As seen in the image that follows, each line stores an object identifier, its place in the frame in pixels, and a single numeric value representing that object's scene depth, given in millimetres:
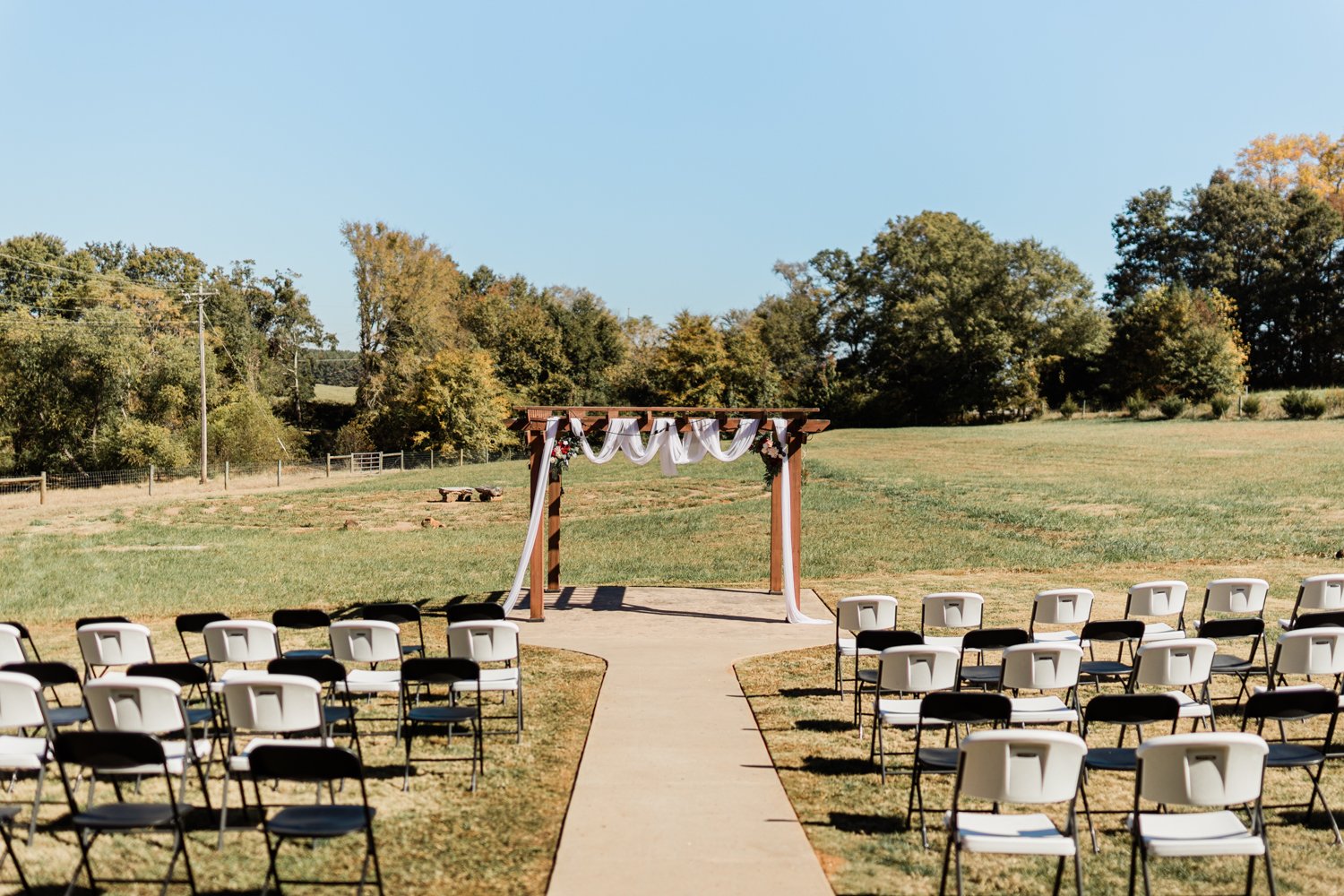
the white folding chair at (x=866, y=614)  10312
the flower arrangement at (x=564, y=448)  15578
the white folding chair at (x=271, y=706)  6227
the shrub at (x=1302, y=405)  43844
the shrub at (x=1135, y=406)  50000
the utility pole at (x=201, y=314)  40172
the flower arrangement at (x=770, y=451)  15531
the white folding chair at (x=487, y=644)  8484
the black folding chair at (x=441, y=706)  7309
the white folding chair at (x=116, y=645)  8648
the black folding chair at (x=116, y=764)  5270
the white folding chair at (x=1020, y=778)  5113
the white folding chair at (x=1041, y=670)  7422
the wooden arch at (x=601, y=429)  14930
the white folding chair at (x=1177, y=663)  7234
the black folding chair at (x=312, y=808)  5086
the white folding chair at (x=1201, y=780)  5000
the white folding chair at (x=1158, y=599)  10367
